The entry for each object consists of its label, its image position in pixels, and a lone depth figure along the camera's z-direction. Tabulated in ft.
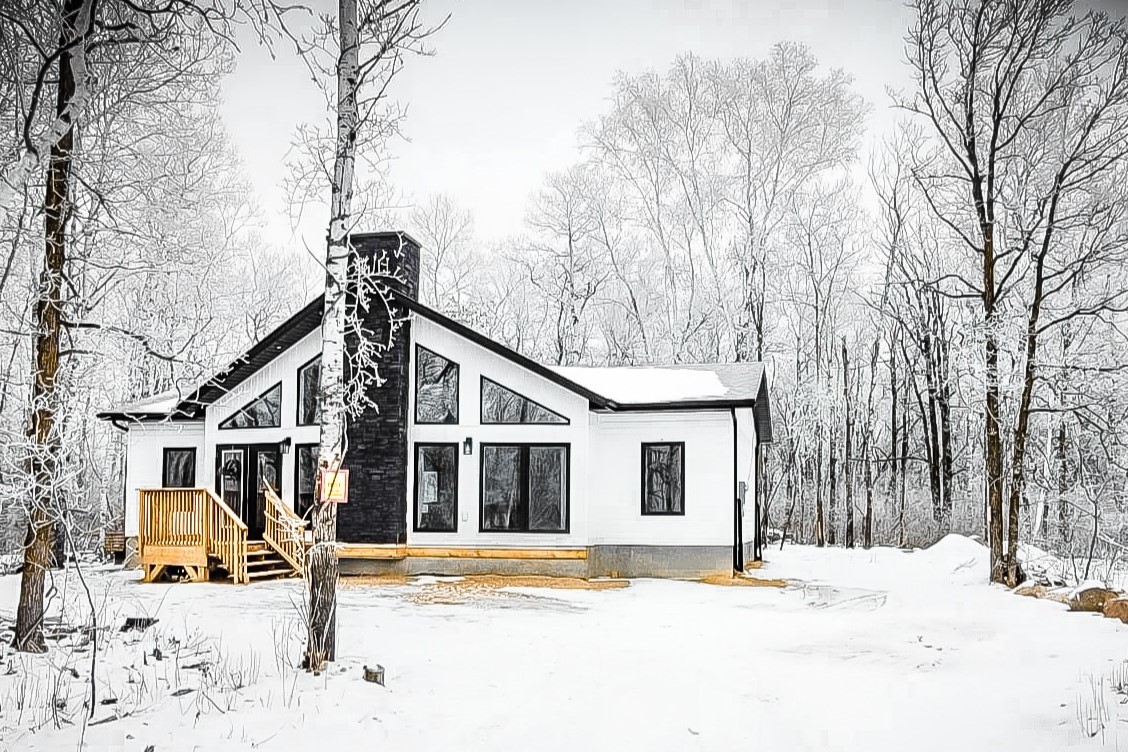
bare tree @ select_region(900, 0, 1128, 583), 39.75
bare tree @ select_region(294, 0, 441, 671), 22.41
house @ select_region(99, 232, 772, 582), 45.16
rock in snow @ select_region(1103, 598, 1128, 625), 29.34
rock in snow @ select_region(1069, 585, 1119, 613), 31.86
